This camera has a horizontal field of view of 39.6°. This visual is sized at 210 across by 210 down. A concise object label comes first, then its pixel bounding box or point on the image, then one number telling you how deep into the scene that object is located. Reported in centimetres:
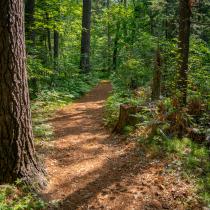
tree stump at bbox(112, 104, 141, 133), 773
